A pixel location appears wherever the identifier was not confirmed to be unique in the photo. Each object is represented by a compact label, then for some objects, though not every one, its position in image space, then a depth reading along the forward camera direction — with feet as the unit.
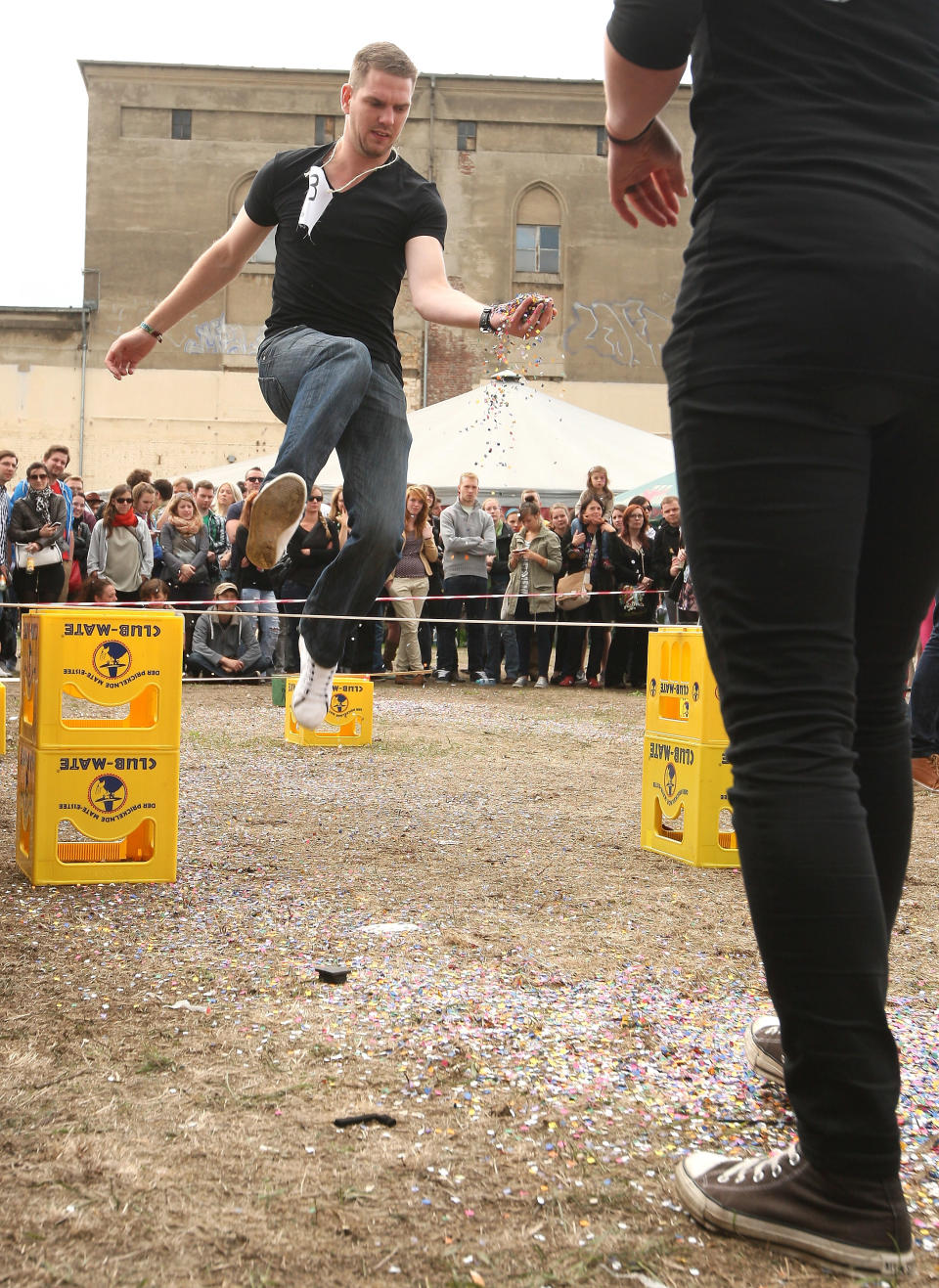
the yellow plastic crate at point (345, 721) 28.19
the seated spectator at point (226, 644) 43.45
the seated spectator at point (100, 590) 38.73
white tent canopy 56.90
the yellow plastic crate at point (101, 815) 13.69
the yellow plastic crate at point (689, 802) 15.78
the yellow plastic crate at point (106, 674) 14.08
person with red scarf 39.70
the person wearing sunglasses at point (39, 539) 38.63
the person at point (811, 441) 5.48
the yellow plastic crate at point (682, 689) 16.07
